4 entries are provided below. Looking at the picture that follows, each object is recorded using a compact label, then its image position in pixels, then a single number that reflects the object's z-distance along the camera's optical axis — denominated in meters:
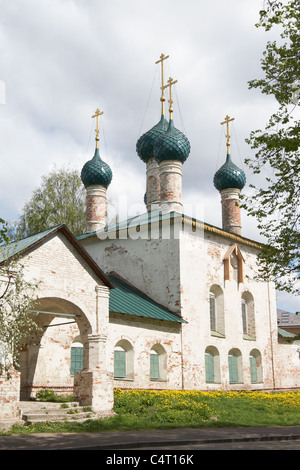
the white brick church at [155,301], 11.94
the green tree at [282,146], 8.92
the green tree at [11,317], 8.83
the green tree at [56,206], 26.36
